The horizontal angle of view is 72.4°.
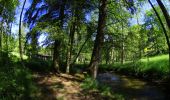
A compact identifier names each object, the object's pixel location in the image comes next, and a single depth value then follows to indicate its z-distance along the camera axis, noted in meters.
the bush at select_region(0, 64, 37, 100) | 4.53
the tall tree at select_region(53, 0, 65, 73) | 7.62
